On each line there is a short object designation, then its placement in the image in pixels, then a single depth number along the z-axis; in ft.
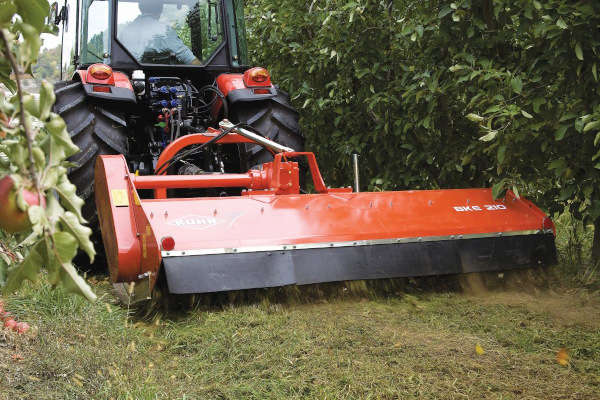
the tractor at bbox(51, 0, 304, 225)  14.40
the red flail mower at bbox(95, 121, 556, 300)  10.57
